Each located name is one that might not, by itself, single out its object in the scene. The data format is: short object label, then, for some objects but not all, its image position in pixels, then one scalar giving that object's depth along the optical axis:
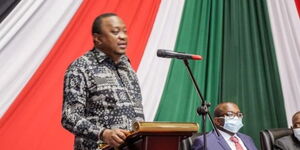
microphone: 5.00
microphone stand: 5.03
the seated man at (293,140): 6.72
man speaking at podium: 4.84
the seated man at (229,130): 6.58
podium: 4.56
